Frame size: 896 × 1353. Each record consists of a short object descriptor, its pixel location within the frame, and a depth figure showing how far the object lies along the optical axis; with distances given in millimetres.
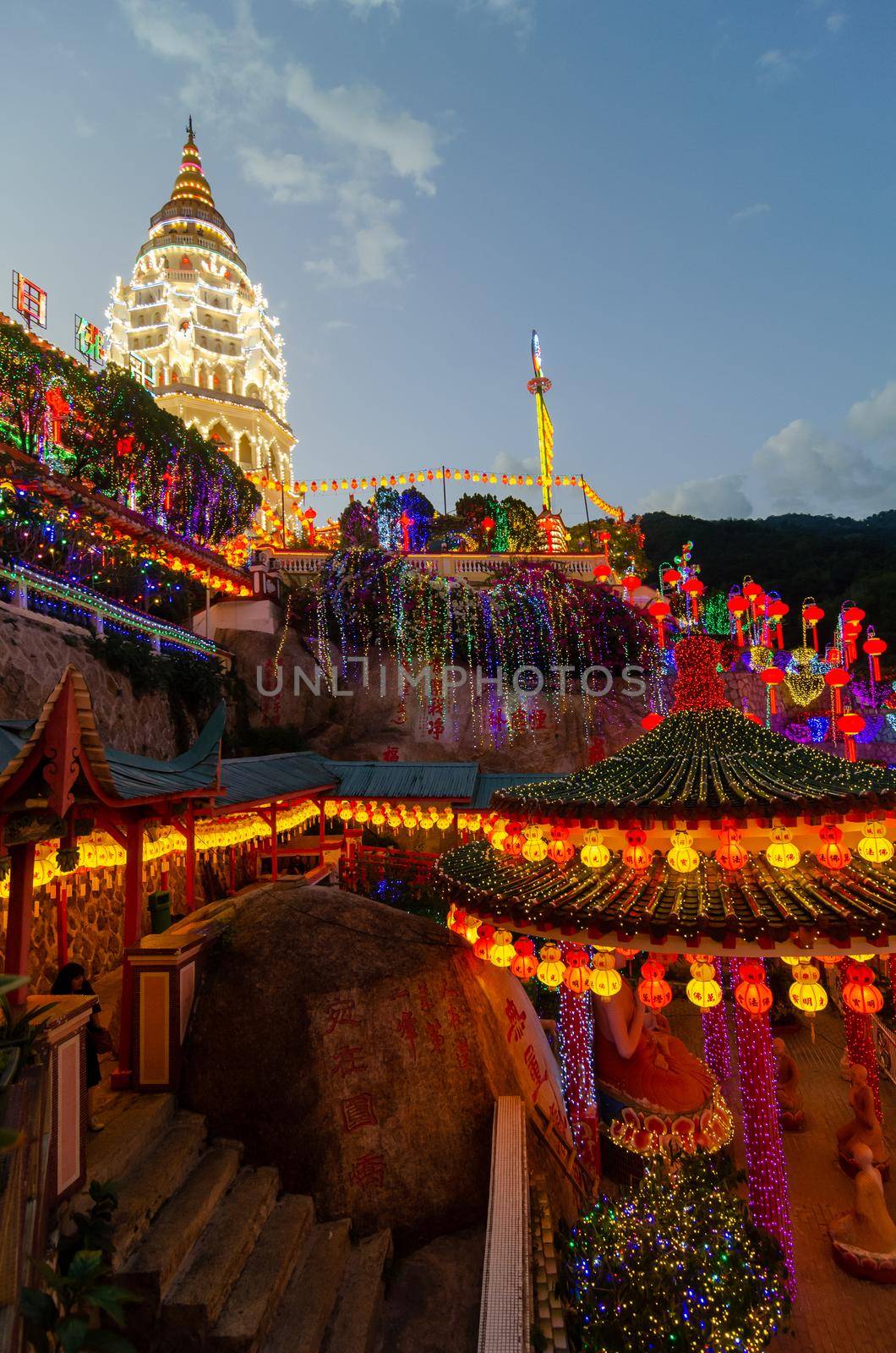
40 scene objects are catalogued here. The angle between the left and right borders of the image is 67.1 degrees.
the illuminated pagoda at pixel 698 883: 5633
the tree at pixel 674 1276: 5223
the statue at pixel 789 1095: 10000
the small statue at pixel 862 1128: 8367
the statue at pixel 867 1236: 7105
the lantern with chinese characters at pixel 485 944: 7488
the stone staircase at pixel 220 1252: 4602
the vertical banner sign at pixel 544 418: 37938
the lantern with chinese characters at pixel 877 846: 6020
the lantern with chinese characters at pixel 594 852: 6691
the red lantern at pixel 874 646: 21734
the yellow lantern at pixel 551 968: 7191
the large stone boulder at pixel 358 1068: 6336
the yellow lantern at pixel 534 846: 7648
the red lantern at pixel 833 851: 5875
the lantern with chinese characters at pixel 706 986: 6410
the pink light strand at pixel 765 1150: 6660
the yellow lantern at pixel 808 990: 6422
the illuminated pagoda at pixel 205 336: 49500
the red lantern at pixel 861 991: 6133
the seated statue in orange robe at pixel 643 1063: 8781
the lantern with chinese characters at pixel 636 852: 6410
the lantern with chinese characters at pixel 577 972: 7035
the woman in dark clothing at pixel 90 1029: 6402
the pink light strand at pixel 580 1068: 8602
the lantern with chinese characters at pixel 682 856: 6082
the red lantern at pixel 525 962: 7352
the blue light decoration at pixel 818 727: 32844
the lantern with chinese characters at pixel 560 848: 7445
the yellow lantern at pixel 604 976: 6852
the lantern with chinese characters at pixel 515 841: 7652
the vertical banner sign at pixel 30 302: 24094
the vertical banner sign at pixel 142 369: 45200
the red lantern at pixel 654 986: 6707
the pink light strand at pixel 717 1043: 11180
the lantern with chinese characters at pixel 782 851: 5891
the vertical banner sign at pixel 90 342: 28406
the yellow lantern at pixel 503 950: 7398
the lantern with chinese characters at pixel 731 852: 6062
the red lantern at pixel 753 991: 6113
